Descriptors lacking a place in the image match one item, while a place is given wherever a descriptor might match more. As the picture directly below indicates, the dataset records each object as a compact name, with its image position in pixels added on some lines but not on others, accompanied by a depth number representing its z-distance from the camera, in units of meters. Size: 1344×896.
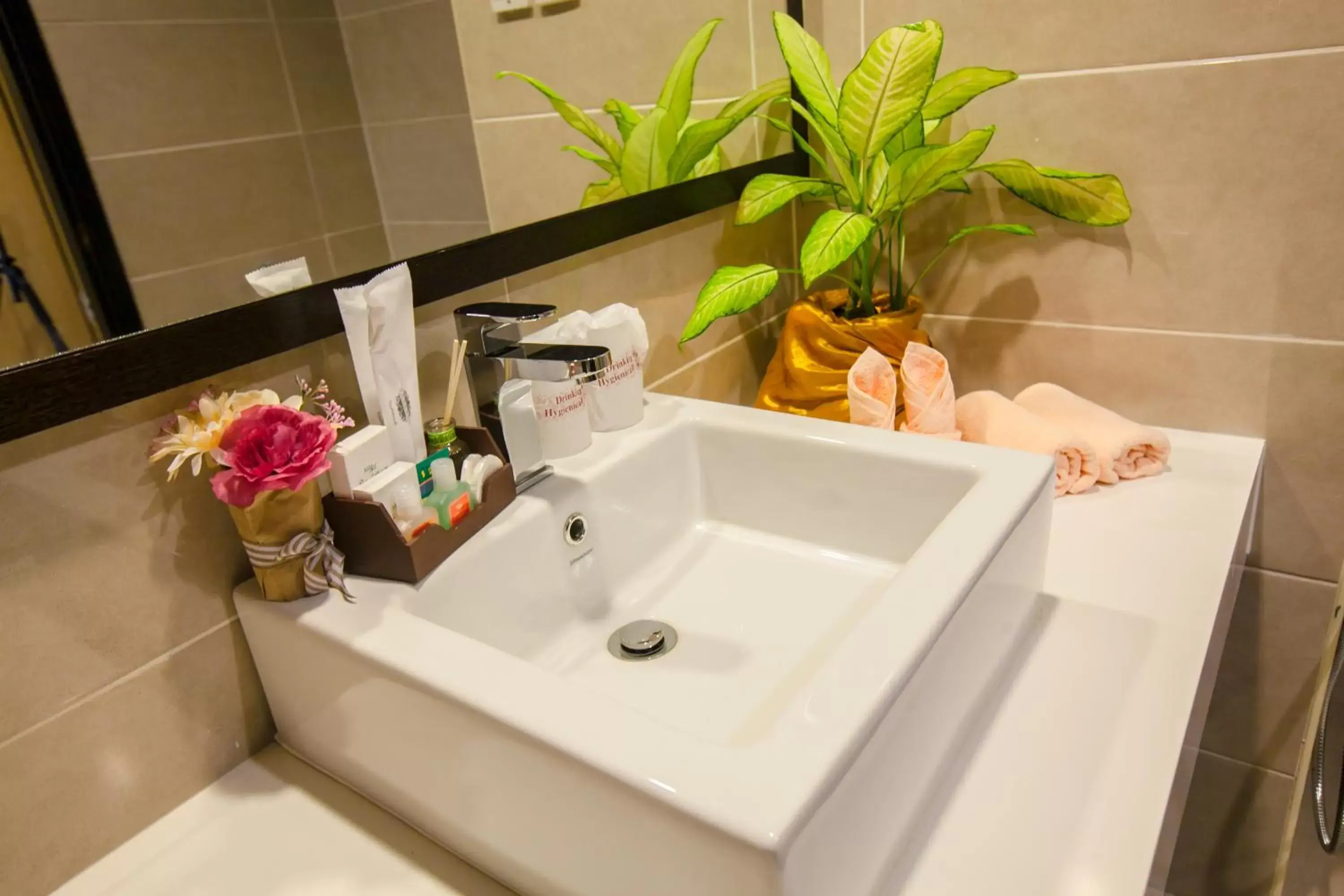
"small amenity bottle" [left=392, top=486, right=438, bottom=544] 0.71
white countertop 0.59
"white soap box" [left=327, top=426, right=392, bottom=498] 0.69
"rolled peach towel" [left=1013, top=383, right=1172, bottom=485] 1.04
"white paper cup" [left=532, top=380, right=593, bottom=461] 0.88
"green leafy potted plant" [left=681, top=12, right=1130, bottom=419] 1.00
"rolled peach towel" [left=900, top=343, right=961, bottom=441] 1.07
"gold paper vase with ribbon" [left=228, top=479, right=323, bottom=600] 0.65
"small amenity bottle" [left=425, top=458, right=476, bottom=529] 0.74
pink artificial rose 0.62
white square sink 0.50
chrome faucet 0.77
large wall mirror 0.62
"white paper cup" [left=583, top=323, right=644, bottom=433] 0.94
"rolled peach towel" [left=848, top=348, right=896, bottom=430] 1.07
